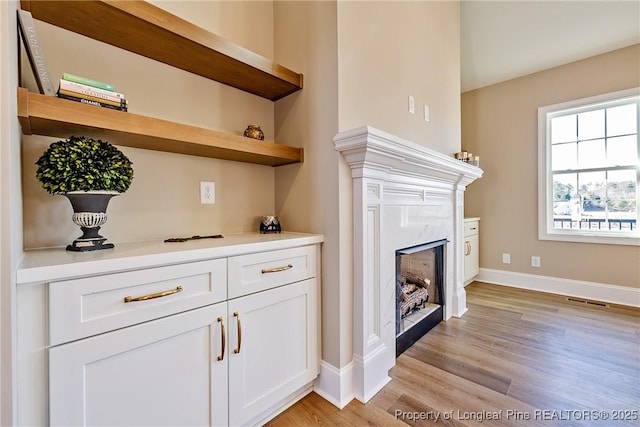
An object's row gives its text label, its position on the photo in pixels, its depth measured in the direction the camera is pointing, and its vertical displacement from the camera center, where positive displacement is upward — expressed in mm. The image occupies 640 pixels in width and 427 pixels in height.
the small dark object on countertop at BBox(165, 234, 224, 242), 1296 -129
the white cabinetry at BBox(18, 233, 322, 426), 757 -433
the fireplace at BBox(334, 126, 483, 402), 1435 -74
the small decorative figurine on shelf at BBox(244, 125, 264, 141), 1525 +441
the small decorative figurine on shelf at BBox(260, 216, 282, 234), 1616 -79
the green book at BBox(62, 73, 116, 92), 987 +488
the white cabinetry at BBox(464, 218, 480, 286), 3295 -480
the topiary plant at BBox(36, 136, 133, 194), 937 +162
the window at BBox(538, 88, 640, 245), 2830 +432
